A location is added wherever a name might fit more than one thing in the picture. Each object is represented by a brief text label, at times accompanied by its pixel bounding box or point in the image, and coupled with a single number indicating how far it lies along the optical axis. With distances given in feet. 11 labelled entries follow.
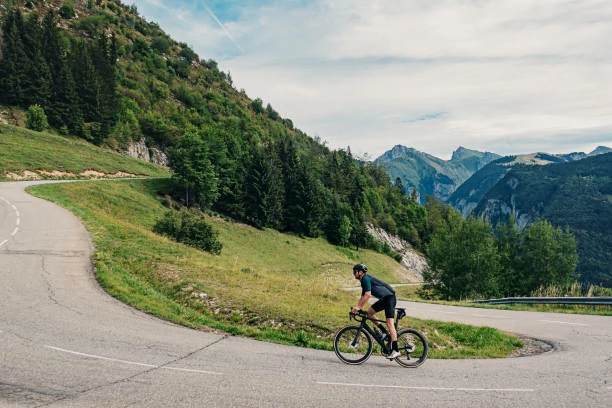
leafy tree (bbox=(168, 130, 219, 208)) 187.42
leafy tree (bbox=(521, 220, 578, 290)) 166.09
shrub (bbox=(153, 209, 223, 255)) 100.94
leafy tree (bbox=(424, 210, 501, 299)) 141.27
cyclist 30.89
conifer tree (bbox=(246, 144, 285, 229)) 221.66
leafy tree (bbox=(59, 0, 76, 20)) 445.37
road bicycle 31.24
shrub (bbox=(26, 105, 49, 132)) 208.85
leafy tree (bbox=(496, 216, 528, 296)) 167.02
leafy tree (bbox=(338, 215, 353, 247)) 268.21
